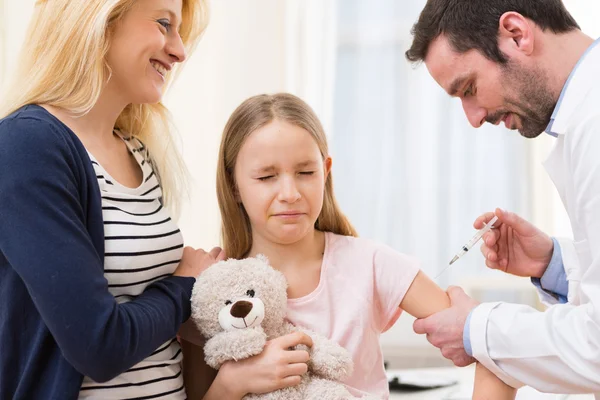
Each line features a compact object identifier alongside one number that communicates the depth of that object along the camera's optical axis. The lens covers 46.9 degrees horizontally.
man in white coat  1.39
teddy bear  1.41
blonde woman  1.18
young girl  1.59
